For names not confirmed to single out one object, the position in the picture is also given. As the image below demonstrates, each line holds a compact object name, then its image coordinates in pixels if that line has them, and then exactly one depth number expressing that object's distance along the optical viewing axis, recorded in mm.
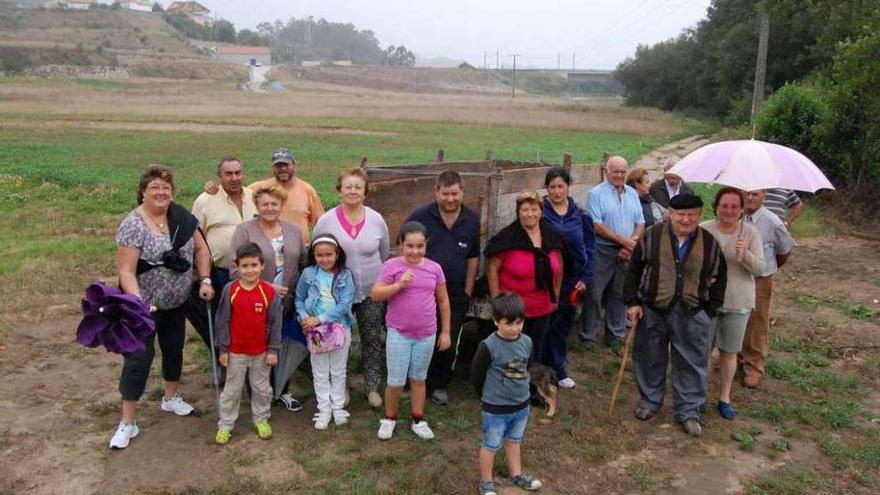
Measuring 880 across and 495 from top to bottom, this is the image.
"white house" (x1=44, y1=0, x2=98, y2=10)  181000
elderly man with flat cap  5145
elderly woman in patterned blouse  4727
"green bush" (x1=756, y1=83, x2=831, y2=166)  15836
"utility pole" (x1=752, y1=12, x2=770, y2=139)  24500
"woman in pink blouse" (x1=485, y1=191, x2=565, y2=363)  5215
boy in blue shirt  4203
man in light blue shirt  6465
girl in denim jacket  4957
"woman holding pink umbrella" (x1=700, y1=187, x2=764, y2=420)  5277
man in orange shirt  5574
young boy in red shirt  4770
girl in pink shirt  4777
